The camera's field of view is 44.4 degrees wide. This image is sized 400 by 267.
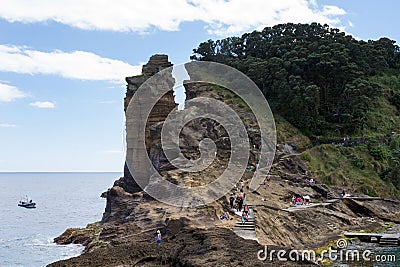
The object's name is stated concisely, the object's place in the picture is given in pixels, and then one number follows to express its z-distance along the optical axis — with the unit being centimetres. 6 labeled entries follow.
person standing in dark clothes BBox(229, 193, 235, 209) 3227
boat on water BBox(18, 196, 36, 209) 9272
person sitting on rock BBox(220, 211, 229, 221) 2965
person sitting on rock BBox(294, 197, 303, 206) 3842
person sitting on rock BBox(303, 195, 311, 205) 3994
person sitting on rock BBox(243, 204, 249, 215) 3064
